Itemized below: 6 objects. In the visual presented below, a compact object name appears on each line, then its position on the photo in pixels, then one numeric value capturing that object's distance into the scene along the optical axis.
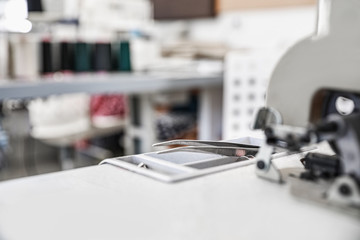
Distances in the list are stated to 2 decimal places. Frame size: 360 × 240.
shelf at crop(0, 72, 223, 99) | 1.55
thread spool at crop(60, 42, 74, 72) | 2.05
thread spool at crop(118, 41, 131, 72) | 2.24
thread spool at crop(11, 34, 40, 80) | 1.88
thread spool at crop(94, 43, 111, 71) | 2.17
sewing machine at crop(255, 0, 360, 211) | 0.46
